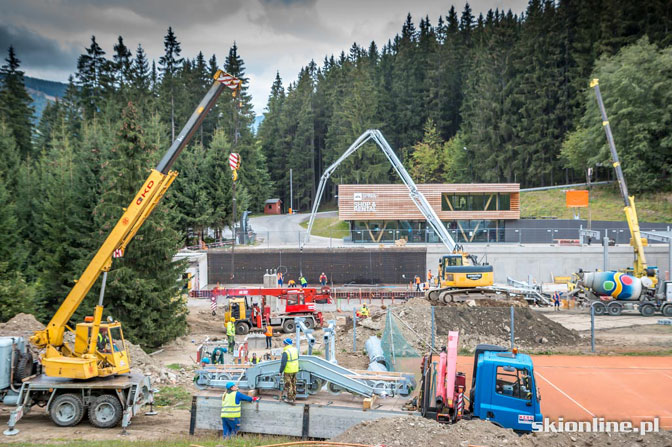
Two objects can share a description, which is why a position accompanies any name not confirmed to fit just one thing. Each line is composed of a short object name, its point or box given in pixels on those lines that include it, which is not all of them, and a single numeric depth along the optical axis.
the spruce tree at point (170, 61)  77.56
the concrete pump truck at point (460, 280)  31.16
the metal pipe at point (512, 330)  21.73
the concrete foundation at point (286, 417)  12.30
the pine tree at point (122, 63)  72.88
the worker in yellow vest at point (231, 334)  21.72
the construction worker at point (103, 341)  14.93
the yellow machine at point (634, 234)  34.03
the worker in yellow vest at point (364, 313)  29.02
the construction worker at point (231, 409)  12.41
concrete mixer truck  32.31
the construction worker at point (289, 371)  12.80
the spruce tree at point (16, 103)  65.88
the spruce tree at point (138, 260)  24.61
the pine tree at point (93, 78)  70.31
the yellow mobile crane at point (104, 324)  14.55
